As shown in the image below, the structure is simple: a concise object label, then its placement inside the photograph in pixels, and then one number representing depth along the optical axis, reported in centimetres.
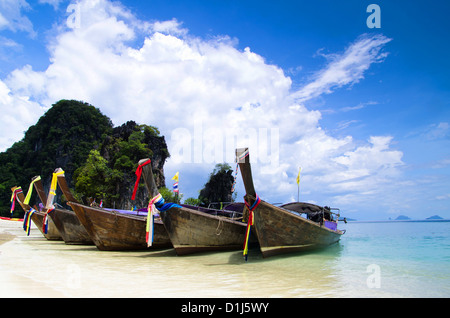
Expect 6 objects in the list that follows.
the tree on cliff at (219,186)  4506
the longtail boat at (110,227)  1080
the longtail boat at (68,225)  1411
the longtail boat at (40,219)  1638
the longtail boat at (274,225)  807
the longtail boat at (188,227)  957
